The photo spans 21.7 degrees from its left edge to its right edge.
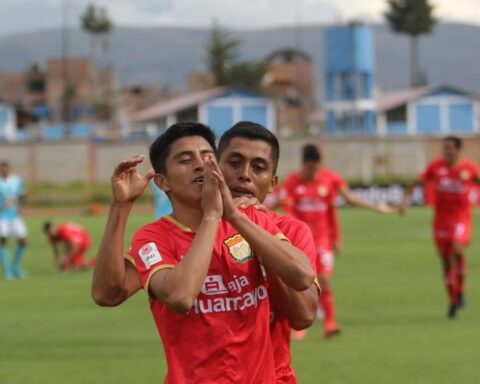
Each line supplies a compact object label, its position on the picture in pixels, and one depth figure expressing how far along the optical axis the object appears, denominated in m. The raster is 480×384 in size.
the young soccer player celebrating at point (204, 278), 5.14
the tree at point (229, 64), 110.19
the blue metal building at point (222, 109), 81.69
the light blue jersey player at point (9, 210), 23.53
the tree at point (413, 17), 111.06
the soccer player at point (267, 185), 5.39
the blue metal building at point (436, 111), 85.31
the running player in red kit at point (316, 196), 14.91
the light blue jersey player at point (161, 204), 18.41
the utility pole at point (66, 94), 80.24
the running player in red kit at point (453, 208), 15.86
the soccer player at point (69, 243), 23.81
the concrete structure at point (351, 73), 76.12
